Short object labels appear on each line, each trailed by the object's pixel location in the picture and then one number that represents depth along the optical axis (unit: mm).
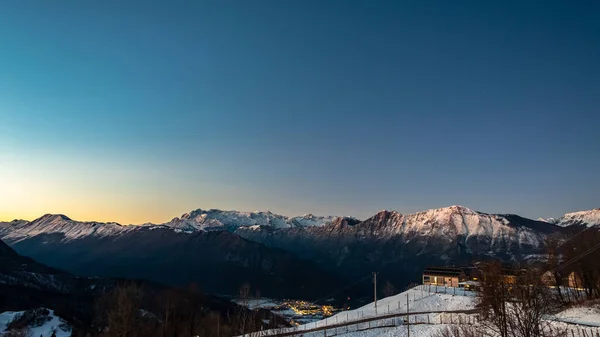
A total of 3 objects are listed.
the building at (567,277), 64188
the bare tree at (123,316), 59562
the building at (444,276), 113562
